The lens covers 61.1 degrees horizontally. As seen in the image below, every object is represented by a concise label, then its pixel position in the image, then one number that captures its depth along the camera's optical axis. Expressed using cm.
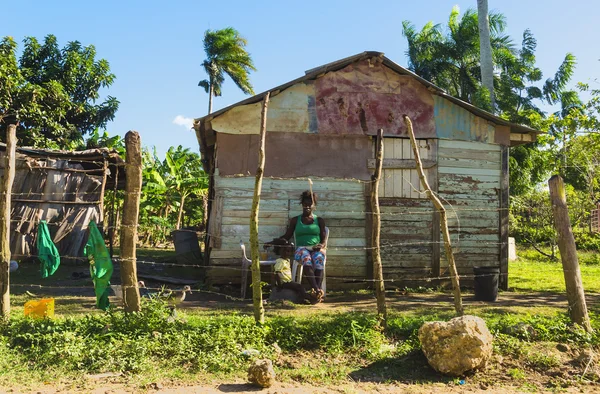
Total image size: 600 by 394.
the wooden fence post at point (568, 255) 544
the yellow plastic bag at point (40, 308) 554
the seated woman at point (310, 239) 750
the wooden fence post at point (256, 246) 536
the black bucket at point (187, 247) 1176
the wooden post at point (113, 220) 1024
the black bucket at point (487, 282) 781
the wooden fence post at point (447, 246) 549
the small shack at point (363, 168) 869
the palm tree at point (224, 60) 2533
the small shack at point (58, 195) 1053
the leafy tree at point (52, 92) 1525
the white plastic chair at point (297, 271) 760
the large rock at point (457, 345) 448
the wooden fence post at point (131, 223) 527
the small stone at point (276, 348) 491
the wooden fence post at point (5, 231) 547
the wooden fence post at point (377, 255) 558
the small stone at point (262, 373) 412
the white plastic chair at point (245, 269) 780
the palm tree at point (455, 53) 2134
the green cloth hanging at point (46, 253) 757
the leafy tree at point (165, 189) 1606
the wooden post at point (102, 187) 1101
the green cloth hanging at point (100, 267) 574
